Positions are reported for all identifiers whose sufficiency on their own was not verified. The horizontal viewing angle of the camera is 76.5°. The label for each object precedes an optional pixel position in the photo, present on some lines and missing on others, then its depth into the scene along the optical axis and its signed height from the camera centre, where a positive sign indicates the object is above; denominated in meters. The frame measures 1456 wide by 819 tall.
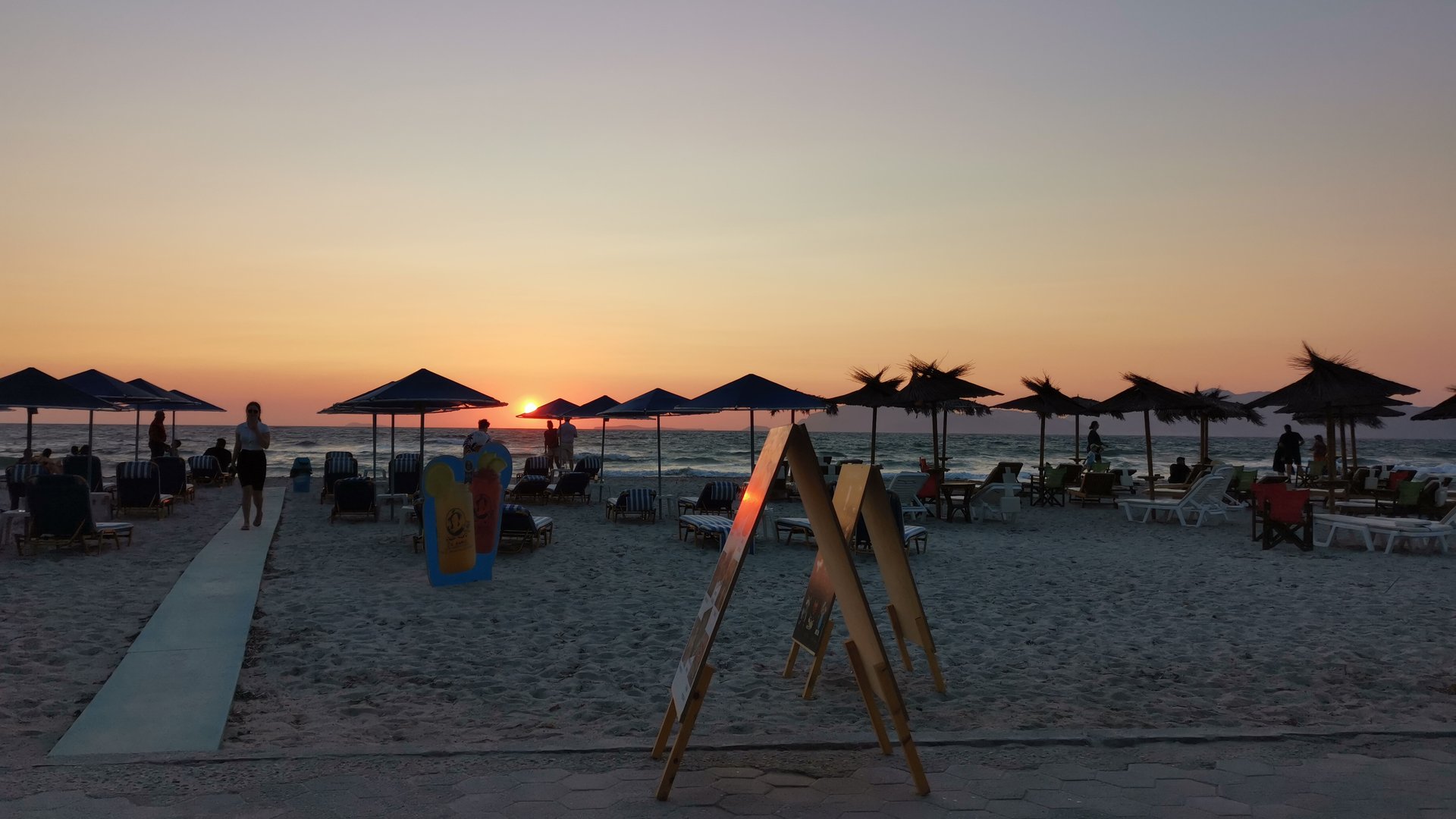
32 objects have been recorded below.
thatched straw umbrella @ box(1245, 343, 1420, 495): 13.16 +0.63
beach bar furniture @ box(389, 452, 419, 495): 15.69 -0.71
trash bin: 18.77 -0.88
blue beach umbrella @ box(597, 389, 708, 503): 16.62 +0.48
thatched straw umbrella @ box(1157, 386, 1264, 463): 18.48 +0.38
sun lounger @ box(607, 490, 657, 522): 14.15 -1.09
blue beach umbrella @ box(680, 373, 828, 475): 13.63 +0.52
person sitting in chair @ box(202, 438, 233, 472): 21.38 -0.53
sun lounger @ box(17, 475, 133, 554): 9.77 -0.85
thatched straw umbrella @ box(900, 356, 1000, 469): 15.58 +0.77
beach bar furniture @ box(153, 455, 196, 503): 15.05 -0.70
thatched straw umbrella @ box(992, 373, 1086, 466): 19.95 +0.66
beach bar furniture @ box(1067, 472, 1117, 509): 17.50 -1.06
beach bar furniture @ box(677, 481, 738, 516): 13.47 -0.97
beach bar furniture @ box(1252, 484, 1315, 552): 11.64 -1.04
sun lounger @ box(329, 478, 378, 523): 13.47 -0.95
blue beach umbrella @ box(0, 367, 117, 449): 11.14 +0.49
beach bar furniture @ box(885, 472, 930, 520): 14.04 -0.86
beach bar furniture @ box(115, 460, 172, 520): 13.13 -0.80
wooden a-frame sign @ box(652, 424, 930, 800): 3.60 -0.73
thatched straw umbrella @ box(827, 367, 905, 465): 16.38 +0.71
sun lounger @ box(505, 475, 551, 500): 17.02 -1.03
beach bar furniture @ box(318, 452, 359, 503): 16.89 -0.67
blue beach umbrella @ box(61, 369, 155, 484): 16.41 +0.83
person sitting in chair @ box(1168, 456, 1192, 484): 20.25 -0.91
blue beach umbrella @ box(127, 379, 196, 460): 19.14 +0.66
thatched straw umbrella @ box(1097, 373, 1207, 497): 16.89 +0.60
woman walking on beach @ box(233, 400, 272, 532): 11.40 -0.28
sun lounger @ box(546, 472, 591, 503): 16.84 -0.97
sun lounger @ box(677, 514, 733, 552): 11.18 -1.18
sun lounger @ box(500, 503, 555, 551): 10.79 -1.12
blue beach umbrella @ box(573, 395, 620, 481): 20.40 +0.59
